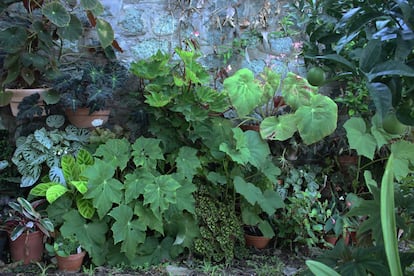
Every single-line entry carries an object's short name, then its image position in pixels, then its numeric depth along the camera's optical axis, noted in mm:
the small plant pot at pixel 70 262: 2342
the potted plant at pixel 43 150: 2602
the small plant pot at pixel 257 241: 2793
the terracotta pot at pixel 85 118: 2791
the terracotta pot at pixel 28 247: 2428
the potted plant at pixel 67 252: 2342
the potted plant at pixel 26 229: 2365
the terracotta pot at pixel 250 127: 2976
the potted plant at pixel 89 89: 2619
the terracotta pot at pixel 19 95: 2703
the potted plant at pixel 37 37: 2555
